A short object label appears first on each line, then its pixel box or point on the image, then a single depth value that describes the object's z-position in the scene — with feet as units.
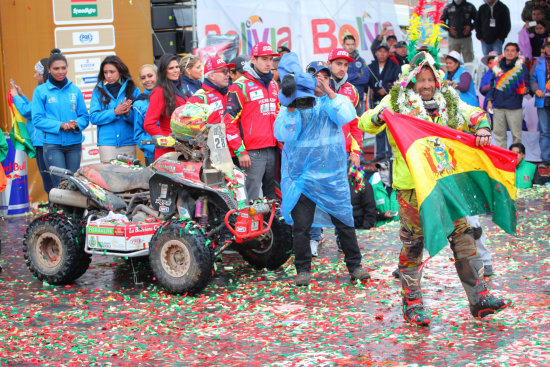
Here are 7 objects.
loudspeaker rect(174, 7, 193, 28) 42.16
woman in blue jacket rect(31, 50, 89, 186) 32.40
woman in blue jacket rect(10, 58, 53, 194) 34.96
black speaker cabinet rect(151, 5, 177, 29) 41.78
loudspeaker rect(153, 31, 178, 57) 42.01
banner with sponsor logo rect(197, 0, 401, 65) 41.91
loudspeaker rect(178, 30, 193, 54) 42.68
